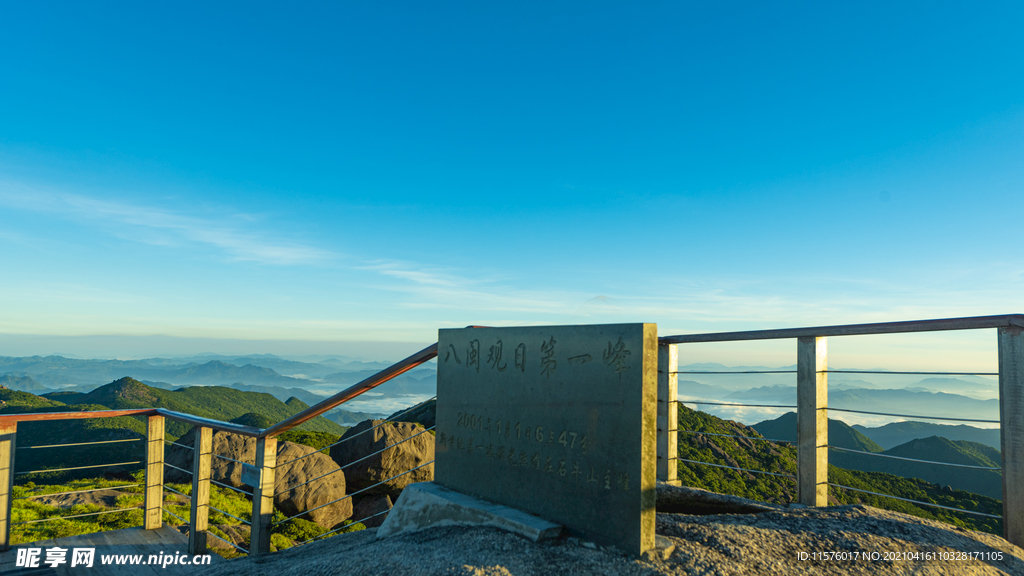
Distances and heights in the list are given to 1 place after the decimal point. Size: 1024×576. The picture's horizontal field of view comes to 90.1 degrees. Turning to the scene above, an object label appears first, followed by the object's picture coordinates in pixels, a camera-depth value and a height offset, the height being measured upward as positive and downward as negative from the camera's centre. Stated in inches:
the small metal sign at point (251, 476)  143.9 -45.9
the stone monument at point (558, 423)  89.0 -20.2
